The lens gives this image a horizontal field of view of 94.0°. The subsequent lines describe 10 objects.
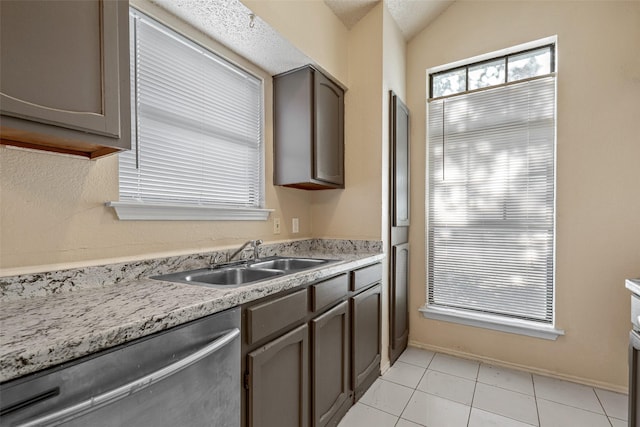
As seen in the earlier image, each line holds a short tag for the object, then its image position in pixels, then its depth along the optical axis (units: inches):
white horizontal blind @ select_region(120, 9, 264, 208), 59.9
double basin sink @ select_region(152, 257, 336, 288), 59.5
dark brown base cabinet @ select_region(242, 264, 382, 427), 47.1
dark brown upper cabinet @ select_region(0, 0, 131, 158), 33.0
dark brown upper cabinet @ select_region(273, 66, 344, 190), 85.9
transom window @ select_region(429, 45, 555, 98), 97.5
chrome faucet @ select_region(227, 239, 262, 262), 72.2
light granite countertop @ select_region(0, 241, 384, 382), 25.9
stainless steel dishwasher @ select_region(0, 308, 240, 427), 25.6
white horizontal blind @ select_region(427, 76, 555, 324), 95.3
